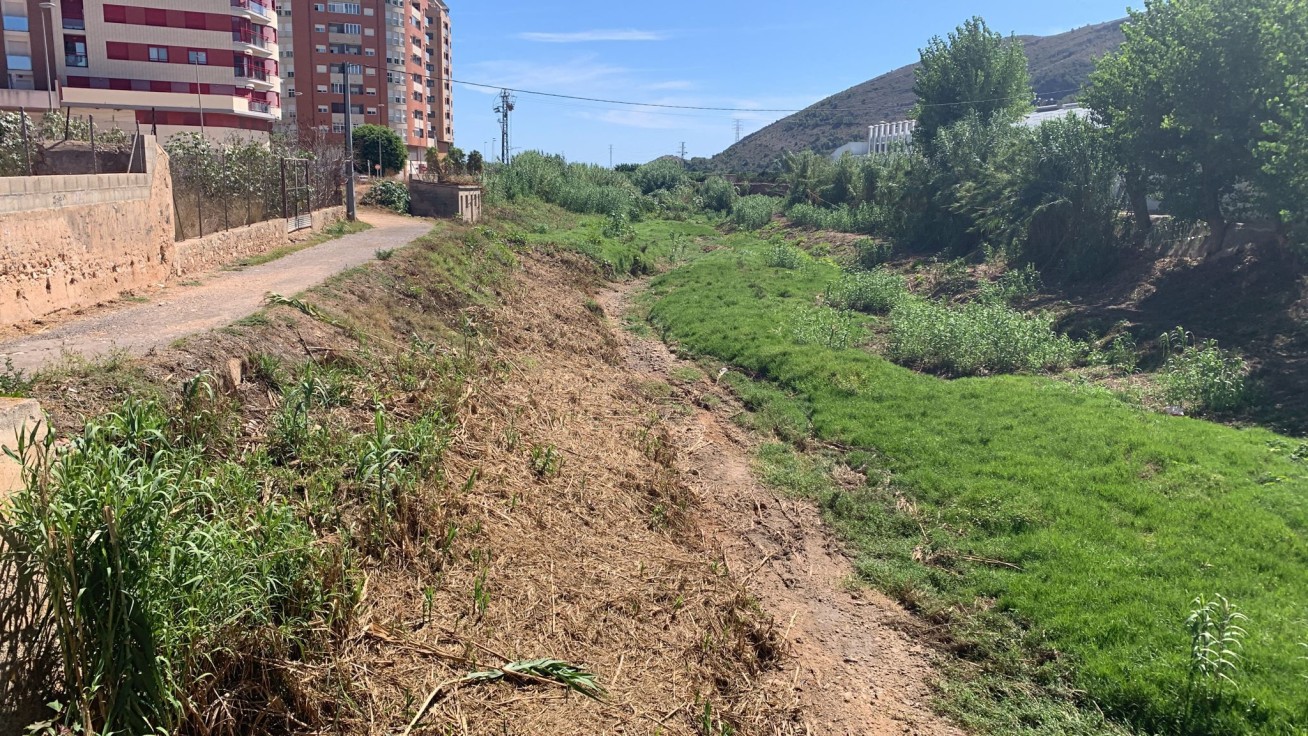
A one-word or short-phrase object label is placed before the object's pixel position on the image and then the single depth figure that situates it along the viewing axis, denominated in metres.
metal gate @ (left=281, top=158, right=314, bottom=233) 19.73
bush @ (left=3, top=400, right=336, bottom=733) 3.78
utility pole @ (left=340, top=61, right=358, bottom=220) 24.90
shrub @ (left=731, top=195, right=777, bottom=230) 45.75
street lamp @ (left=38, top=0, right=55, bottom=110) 45.97
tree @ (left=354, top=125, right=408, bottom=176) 48.66
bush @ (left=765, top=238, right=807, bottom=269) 27.58
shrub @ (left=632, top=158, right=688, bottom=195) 67.44
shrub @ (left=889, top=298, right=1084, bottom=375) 14.88
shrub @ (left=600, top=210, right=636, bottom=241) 33.97
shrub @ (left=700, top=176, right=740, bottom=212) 57.94
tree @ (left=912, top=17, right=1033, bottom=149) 39.91
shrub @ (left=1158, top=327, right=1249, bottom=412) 12.24
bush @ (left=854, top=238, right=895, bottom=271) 29.84
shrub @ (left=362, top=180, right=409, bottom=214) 30.60
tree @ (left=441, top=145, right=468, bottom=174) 38.50
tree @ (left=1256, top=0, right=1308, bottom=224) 14.87
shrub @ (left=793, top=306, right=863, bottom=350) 16.36
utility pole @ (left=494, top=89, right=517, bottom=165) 81.81
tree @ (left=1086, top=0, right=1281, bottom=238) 17.12
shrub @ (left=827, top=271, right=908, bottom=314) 20.88
